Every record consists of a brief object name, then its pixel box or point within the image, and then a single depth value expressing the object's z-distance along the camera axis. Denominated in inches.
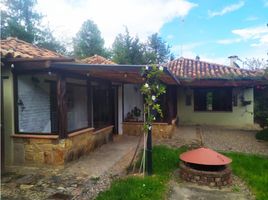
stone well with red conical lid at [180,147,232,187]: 217.5
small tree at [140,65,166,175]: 229.3
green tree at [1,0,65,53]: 967.2
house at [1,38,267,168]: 253.1
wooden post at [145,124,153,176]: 237.1
